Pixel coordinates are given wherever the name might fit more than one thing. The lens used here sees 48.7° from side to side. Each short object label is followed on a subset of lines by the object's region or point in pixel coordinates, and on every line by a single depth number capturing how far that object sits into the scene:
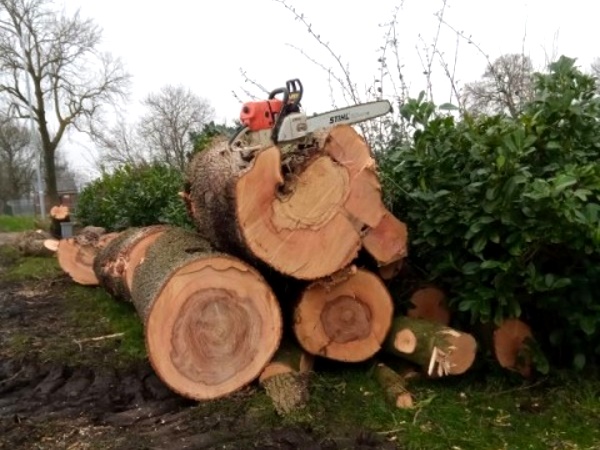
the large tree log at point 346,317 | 3.88
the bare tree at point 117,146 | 26.22
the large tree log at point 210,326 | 3.71
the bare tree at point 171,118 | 21.17
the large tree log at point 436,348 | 3.65
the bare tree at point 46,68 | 29.50
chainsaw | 4.04
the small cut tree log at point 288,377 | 3.54
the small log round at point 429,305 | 4.12
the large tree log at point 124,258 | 5.82
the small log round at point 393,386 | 3.55
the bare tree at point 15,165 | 42.97
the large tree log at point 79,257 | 8.77
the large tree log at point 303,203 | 3.62
